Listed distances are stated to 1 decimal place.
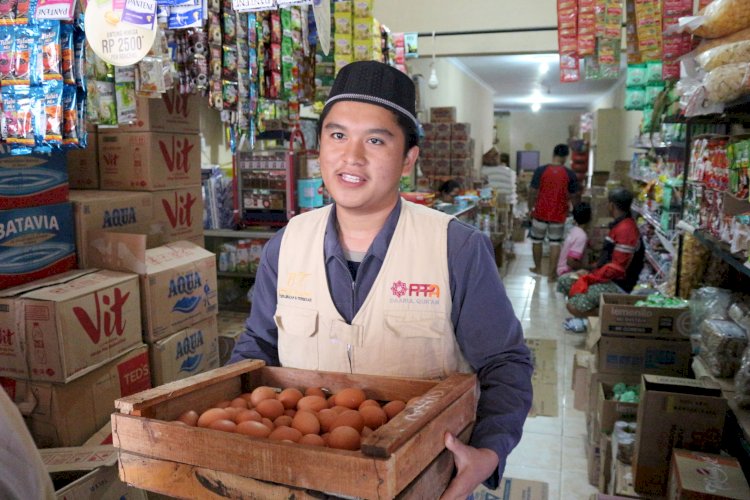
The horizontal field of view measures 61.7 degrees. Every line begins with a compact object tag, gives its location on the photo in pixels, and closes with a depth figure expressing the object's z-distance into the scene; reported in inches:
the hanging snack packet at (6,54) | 89.6
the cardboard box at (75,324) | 95.8
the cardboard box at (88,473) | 84.7
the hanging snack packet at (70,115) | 91.0
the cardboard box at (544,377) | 173.5
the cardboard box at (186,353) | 119.6
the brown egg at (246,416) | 47.1
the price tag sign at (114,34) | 86.3
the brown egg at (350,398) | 51.0
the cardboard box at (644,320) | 126.4
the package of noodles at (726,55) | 95.5
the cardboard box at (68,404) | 98.4
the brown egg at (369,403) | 49.8
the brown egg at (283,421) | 47.6
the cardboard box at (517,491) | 111.1
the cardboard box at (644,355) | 128.0
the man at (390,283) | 58.6
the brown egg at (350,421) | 46.5
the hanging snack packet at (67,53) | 90.0
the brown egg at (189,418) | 47.5
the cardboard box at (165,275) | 115.3
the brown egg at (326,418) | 47.6
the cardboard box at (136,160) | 132.8
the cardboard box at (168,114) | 131.5
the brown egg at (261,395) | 52.4
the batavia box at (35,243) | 101.9
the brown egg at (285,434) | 44.0
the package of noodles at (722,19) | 102.4
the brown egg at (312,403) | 50.6
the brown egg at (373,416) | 47.7
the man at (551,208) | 361.1
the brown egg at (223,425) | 44.8
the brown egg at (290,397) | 52.4
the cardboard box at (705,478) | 83.6
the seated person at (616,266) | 228.7
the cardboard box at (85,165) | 135.0
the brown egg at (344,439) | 43.6
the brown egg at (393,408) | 49.3
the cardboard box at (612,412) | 123.5
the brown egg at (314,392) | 53.6
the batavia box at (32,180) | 101.8
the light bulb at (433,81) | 286.2
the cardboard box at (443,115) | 428.8
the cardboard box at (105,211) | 116.0
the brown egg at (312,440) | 43.3
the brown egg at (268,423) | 46.6
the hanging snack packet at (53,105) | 89.4
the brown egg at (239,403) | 51.6
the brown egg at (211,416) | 46.5
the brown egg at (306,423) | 46.3
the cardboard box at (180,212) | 137.3
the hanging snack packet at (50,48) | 88.9
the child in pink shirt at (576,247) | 289.4
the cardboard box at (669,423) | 95.6
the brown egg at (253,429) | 44.3
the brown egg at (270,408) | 49.8
